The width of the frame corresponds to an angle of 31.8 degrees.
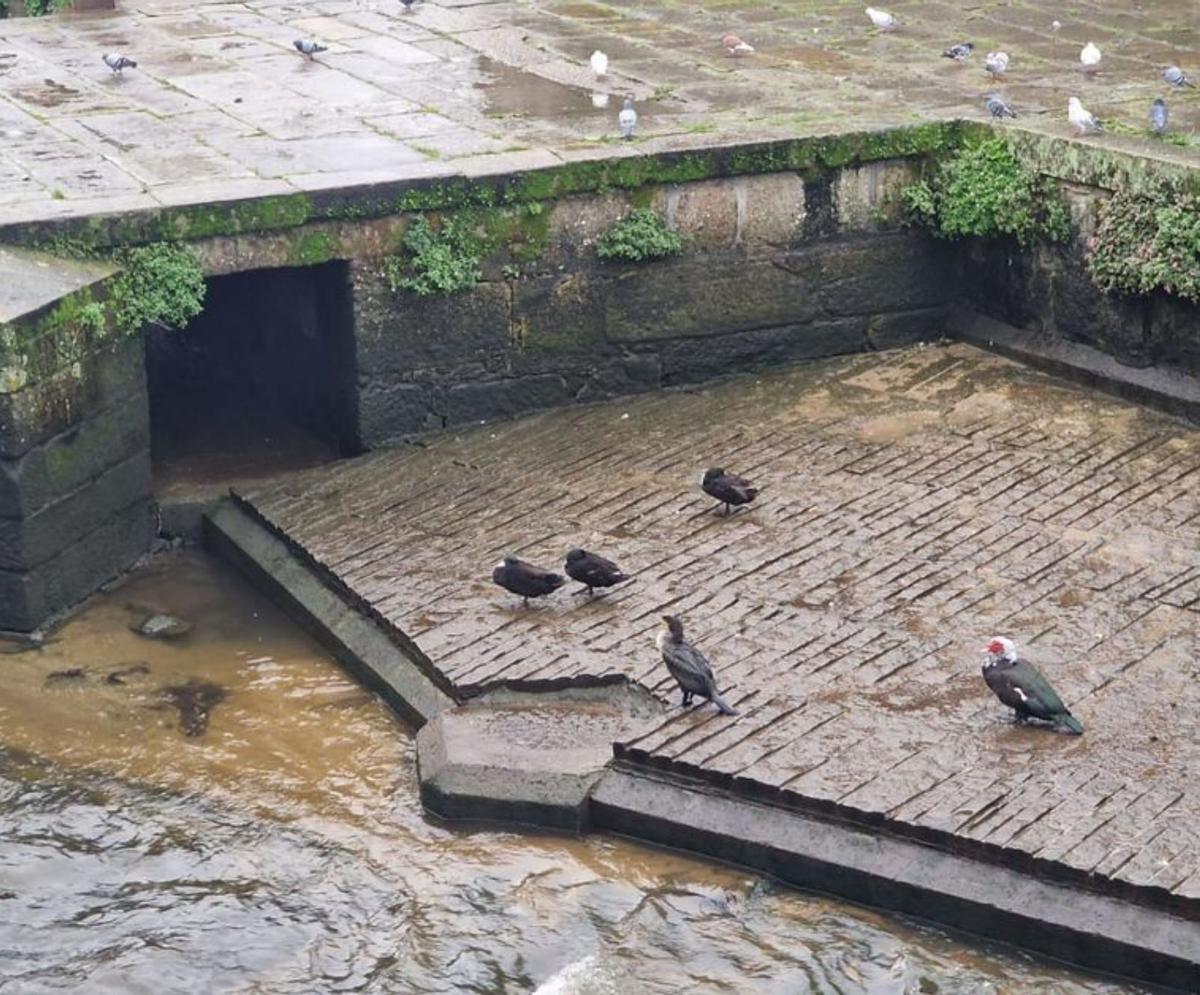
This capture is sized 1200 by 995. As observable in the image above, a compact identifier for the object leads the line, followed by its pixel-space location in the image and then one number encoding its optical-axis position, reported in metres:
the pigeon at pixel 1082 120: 11.51
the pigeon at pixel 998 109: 11.91
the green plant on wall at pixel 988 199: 11.63
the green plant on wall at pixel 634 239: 11.43
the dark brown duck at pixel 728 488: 10.02
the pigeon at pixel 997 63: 13.01
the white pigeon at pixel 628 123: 11.62
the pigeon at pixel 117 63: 13.27
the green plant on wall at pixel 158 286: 10.42
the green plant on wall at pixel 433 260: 11.04
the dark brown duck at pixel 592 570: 9.31
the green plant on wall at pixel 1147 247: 10.81
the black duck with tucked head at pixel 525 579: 9.30
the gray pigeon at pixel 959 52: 13.52
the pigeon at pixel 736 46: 14.03
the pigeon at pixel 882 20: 14.52
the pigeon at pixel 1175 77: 12.61
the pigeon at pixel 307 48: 13.76
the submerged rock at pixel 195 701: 9.23
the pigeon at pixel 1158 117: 11.44
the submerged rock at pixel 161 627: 10.09
